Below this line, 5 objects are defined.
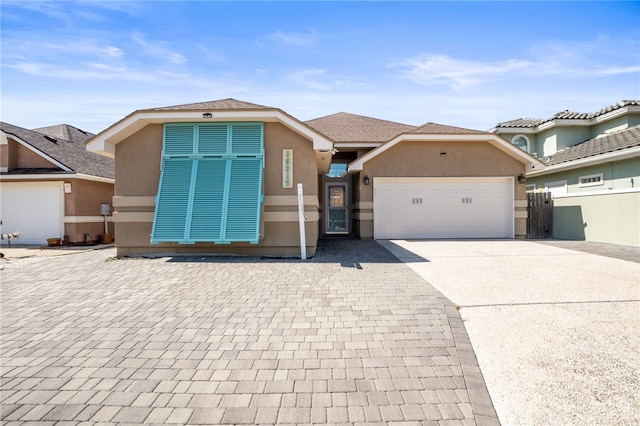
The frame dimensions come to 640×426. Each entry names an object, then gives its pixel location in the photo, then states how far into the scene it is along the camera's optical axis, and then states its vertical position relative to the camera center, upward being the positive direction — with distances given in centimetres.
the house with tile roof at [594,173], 1096 +151
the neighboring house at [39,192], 1277 +81
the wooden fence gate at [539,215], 1344 -34
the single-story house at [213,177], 846 +94
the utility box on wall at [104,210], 1414 +4
